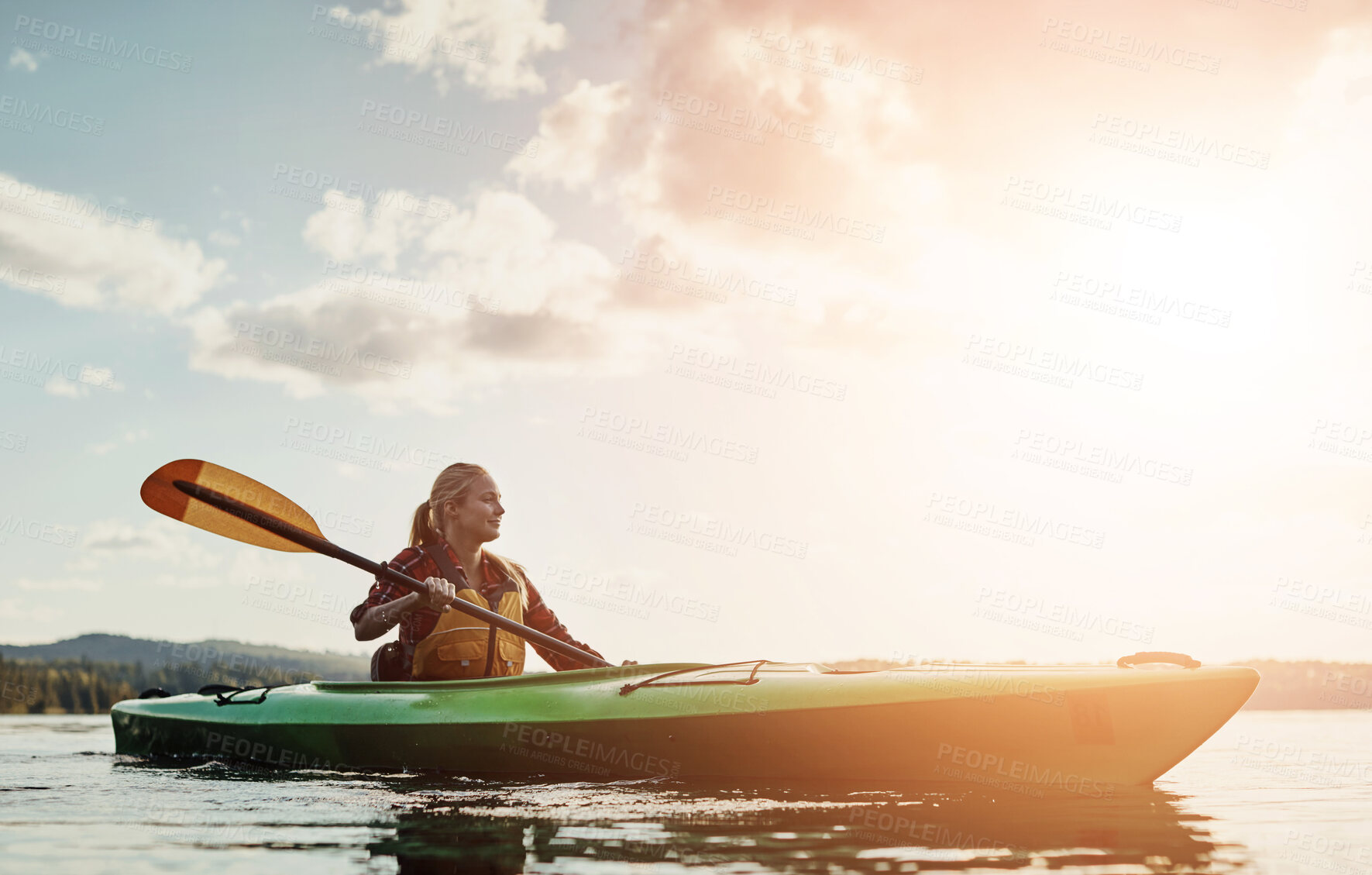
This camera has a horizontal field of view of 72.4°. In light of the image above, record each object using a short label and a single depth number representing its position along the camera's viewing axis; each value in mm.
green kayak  4363
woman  5539
